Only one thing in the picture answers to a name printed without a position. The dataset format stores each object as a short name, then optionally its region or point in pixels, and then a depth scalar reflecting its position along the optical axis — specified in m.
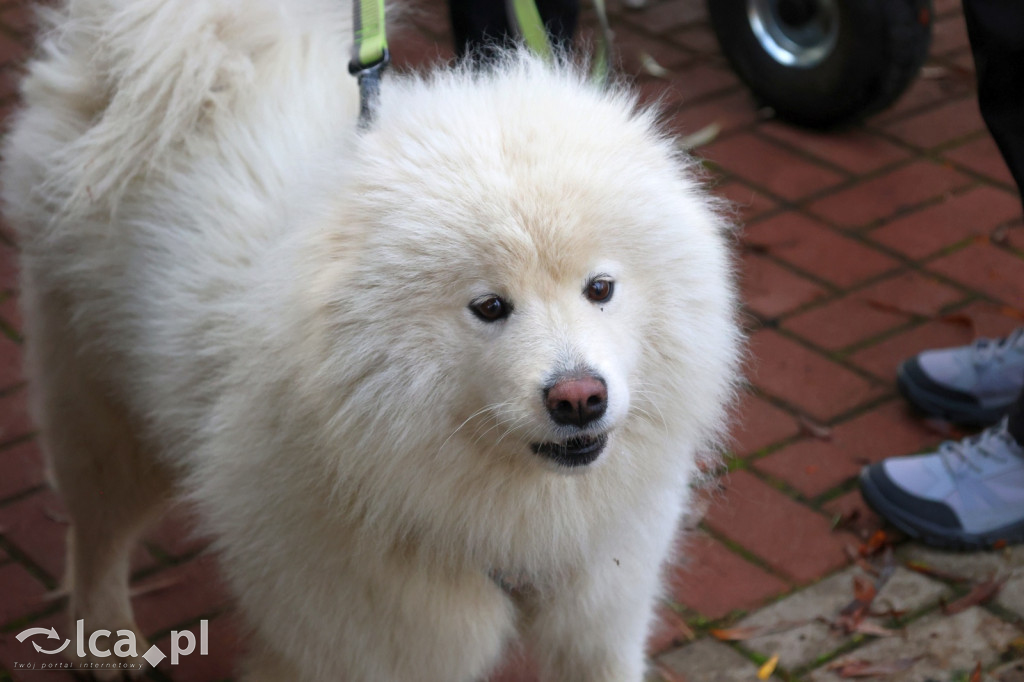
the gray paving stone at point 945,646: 2.76
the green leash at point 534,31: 2.56
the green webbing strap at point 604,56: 2.48
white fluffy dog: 1.94
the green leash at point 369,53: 2.26
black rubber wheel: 4.48
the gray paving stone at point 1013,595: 2.92
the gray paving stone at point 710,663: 2.79
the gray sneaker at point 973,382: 3.46
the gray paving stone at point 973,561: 3.05
